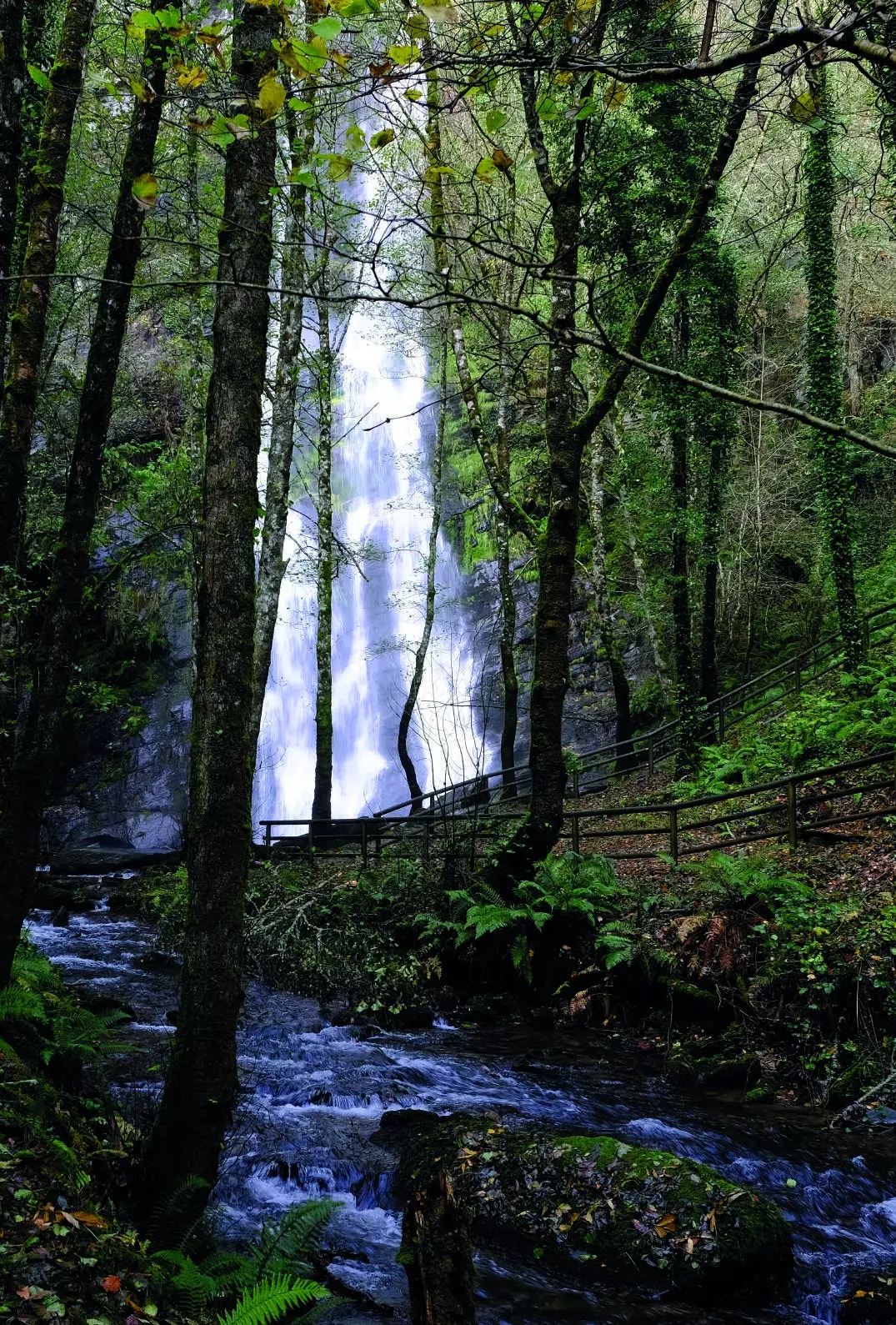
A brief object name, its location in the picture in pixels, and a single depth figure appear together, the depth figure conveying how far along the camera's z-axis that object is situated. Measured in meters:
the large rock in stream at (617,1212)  4.30
